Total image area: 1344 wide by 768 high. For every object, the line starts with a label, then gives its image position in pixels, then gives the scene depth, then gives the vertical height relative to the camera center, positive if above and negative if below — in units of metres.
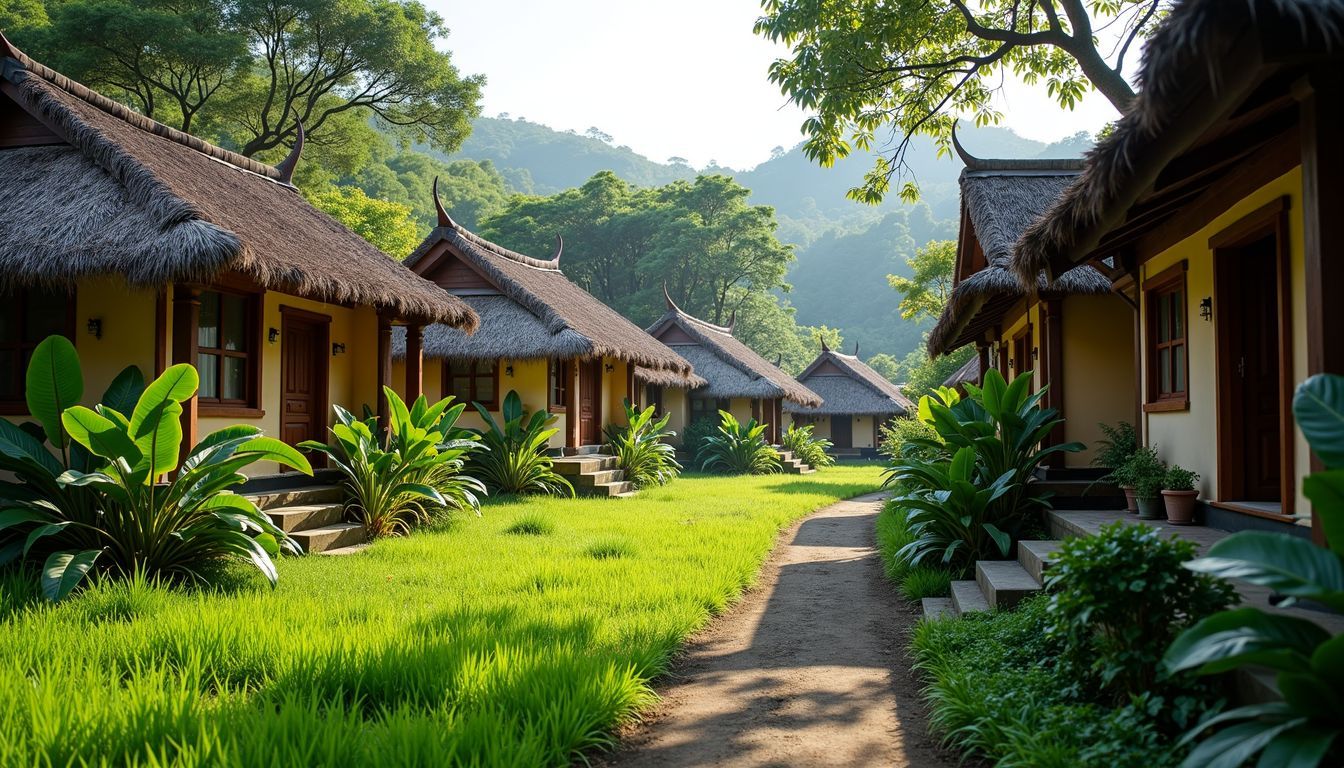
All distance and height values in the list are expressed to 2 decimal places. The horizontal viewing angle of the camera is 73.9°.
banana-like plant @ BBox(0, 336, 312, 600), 5.62 -0.47
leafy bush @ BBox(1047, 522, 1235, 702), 3.17 -0.68
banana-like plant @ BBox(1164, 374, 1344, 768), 2.29 -0.62
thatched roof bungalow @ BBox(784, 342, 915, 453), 33.06 +0.33
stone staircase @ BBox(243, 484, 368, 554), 7.83 -0.97
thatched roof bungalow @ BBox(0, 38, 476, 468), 6.96 +1.24
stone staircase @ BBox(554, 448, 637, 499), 13.92 -1.04
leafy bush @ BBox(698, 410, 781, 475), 22.17 -0.95
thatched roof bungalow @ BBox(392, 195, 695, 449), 14.67 +1.21
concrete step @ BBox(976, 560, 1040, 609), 5.34 -1.09
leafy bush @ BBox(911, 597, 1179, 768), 2.96 -1.16
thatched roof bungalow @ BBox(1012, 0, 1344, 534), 2.93 +1.02
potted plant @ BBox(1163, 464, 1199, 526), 6.41 -0.61
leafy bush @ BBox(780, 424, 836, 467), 25.69 -0.98
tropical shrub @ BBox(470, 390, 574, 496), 12.84 -0.62
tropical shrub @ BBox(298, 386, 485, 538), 8.69 -0.52
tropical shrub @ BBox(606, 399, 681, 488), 15.95 -0.72
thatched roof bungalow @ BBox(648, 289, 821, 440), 25.56 +1.02
